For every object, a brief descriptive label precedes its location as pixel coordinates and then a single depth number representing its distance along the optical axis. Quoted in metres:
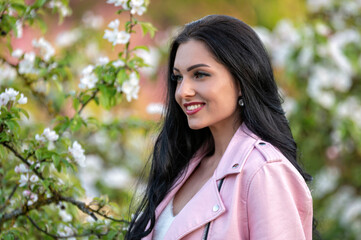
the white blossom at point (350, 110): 8.43
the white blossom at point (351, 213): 8.53
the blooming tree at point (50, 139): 4.35
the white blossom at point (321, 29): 8.55
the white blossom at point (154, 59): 9.55
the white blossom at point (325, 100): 8.44
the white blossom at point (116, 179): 9.12
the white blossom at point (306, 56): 8.55
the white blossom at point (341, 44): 8.52
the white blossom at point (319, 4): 9.59
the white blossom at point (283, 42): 8.85
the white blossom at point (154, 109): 6.56
